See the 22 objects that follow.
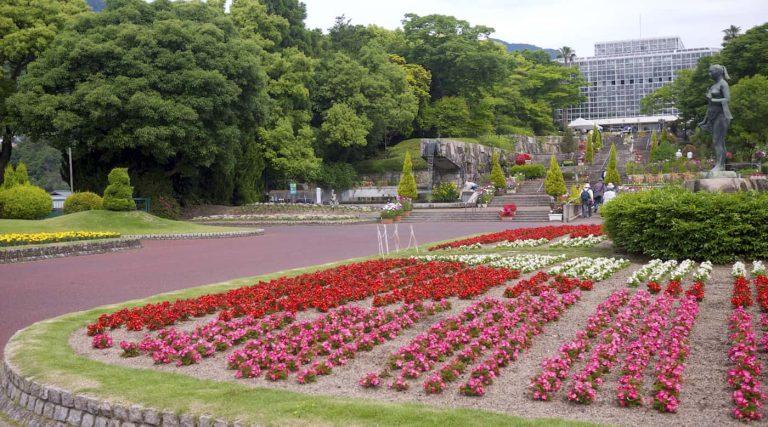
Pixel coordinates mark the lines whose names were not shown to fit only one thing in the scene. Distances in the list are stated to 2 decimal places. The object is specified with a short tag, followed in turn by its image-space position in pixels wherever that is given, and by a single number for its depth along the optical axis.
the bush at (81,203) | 30.14
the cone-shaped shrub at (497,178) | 42.06
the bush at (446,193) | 41.56
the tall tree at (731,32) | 70.48
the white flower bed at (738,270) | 10.49
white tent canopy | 83.25
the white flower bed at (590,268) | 11.16
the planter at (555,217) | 32.03
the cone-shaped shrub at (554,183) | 36.69
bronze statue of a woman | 16.12
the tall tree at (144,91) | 31.91
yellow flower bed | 18.94
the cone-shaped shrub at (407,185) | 40.78
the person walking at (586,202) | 32.56
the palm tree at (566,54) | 105.94
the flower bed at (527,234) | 18.17
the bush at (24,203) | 29.08
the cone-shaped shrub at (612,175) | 42.81
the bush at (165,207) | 35.66
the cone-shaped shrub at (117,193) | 27.03
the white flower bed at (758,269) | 10.52
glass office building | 113.62
